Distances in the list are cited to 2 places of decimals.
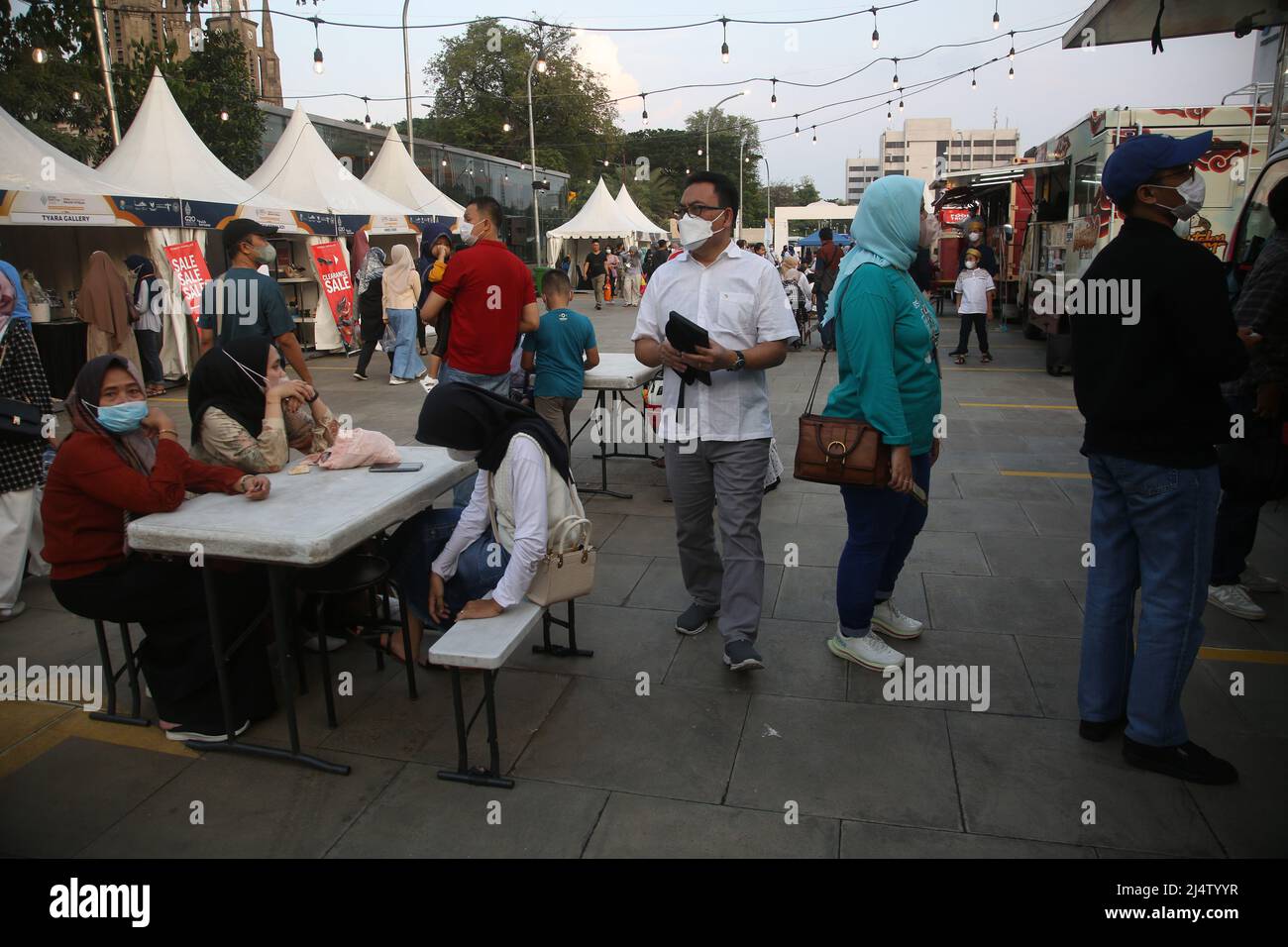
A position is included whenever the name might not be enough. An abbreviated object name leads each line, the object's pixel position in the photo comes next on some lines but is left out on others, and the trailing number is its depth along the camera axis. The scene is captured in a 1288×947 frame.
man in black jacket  2.68
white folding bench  2.81
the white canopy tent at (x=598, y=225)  26.61
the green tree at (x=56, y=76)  14.66
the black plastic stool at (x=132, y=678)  3.48
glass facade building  23.27
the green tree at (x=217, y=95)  17.61
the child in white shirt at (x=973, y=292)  12.38
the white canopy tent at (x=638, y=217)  27.47
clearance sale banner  14.36
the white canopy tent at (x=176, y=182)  11.59
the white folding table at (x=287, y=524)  2.87
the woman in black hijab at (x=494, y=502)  3.14
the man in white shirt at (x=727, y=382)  3.63
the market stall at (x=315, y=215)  14.45
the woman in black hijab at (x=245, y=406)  3.71
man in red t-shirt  5.32
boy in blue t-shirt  5.98
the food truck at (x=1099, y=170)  10.42
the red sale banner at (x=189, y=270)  11.58
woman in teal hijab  3.35
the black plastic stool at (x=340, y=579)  3.37
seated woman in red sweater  3.13
